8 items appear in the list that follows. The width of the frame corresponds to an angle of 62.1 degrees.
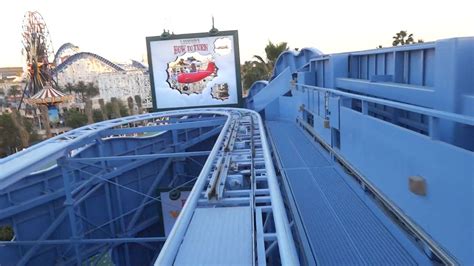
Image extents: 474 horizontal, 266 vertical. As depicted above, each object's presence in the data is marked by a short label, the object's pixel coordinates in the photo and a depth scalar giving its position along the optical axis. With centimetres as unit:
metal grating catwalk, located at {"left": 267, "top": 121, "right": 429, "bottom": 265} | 398
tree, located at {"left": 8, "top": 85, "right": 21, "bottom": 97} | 7658
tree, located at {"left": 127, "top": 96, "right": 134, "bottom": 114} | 5184
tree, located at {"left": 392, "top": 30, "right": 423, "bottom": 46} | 4338
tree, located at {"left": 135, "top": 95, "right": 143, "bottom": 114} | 5696
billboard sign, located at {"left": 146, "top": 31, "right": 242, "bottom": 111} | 1934
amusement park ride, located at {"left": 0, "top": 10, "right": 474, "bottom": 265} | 325
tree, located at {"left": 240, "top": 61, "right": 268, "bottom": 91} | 3475
